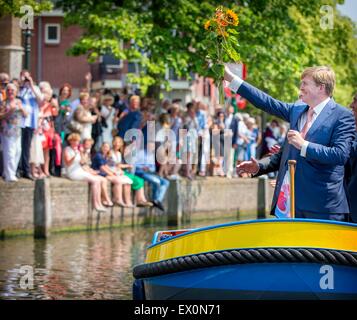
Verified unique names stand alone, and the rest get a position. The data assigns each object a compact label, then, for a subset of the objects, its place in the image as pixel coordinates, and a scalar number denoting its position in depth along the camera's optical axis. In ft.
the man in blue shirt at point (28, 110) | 73.16
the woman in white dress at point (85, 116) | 77.87
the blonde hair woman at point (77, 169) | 77.30
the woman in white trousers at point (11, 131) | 71.61
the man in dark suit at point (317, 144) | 35.45
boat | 34.14
